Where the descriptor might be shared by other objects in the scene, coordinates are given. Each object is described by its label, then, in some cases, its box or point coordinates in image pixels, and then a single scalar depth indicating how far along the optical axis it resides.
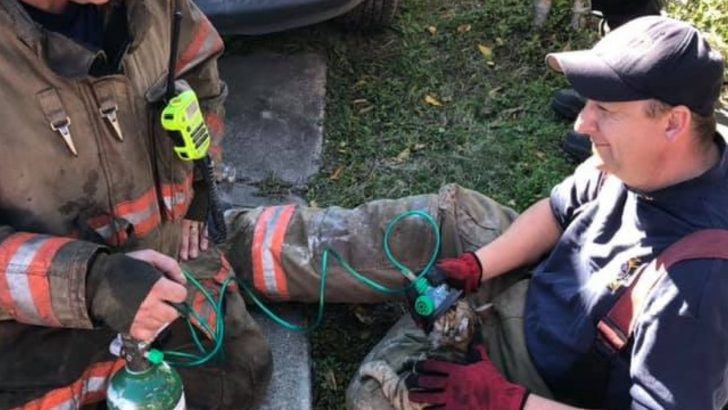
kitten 2.56
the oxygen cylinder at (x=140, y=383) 2.26
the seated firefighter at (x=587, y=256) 2.06
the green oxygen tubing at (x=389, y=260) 2.90
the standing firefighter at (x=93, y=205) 2.13
